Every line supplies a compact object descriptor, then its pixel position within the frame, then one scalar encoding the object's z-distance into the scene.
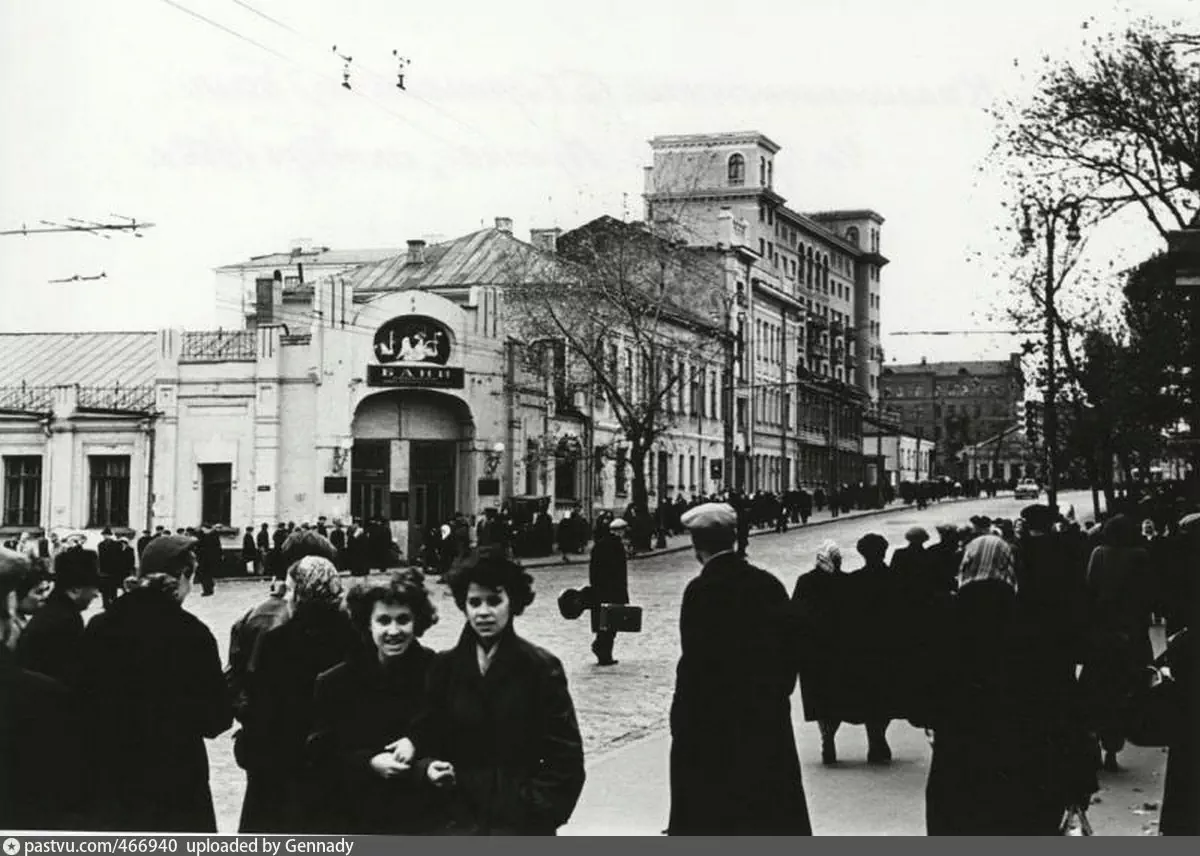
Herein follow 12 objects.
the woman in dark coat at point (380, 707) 5.59
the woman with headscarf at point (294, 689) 6.45
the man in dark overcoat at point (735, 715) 6.54
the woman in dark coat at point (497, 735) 5.34
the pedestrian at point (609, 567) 17.36
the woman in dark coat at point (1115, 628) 7.75
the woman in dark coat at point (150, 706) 6.42
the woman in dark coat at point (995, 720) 7.00
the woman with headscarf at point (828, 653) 11.23
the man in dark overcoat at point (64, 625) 6.71
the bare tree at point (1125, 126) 17.64
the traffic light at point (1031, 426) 30.45
